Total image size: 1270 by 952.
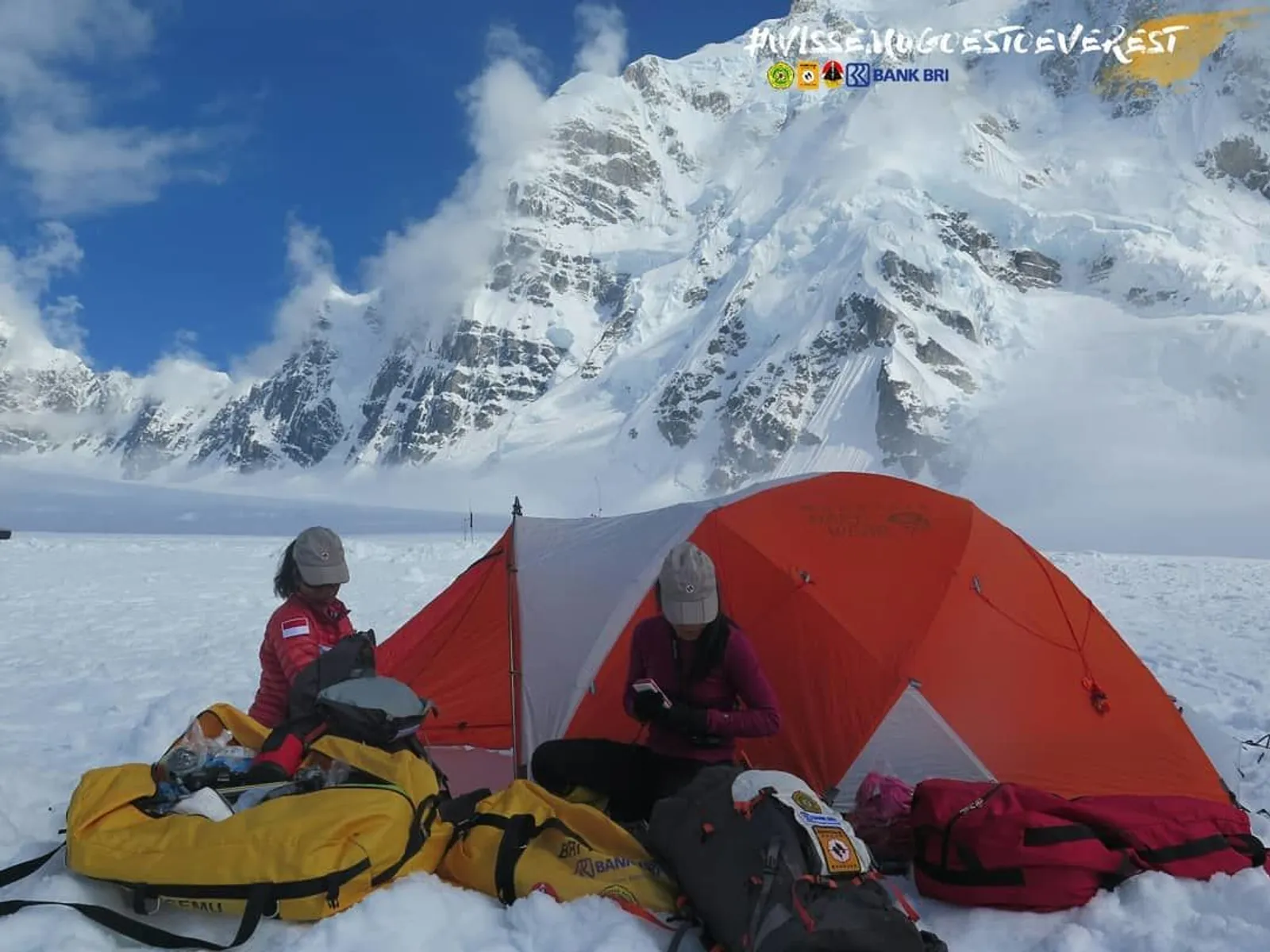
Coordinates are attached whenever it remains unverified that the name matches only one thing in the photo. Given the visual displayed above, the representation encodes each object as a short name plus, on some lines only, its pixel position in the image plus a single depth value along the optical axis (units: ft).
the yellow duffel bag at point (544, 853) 10.25
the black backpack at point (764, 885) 8.59
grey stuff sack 12.00
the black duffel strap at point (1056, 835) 11.00
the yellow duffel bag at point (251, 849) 9.31
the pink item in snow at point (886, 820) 12.71
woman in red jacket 13.84
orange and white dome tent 14.38
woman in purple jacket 12.48
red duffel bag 10.93
